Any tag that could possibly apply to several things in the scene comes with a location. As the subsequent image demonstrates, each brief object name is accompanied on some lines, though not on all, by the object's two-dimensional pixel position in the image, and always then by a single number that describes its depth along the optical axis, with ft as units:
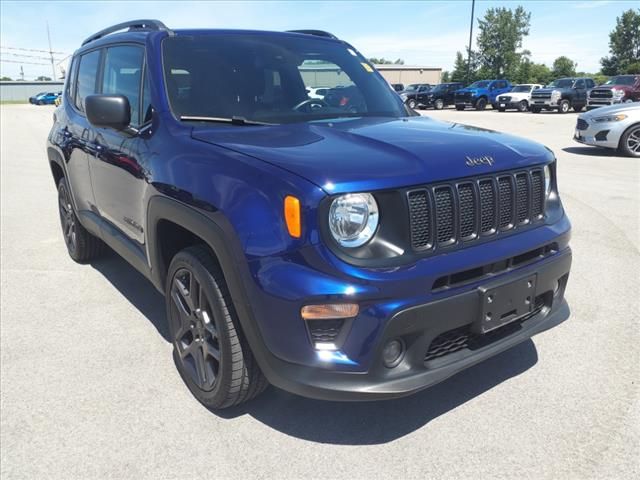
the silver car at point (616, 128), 34.04
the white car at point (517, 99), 90.79
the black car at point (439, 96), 106.42
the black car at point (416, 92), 105.29
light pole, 156.15
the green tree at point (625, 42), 222.89
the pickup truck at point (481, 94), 100.48
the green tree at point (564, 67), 230.07
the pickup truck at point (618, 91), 76.79
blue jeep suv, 6.73
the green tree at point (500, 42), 209.26
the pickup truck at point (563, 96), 83.51
